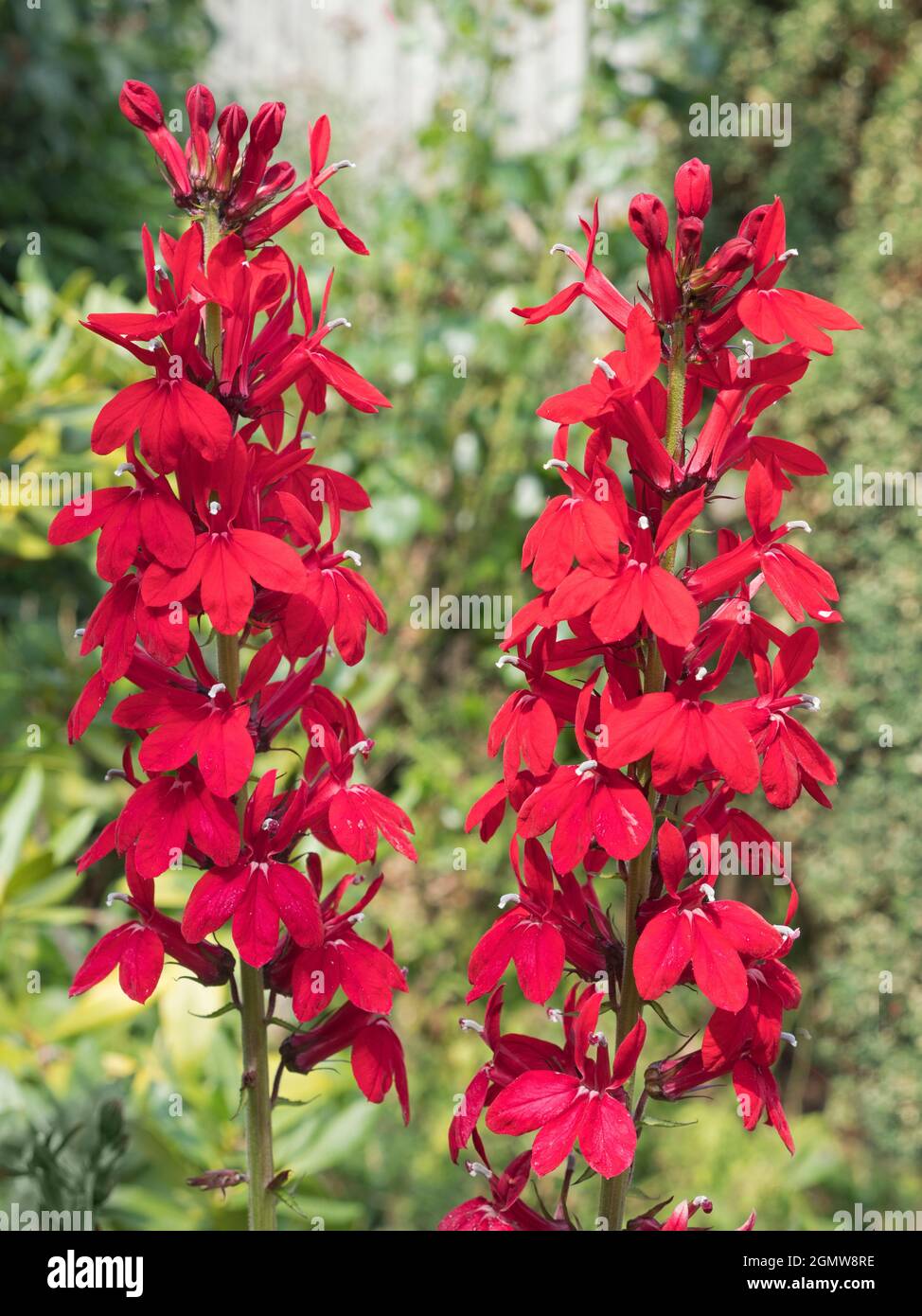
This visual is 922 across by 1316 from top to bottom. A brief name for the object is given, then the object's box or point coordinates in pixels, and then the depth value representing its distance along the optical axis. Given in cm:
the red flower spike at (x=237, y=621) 54
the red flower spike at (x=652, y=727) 52
